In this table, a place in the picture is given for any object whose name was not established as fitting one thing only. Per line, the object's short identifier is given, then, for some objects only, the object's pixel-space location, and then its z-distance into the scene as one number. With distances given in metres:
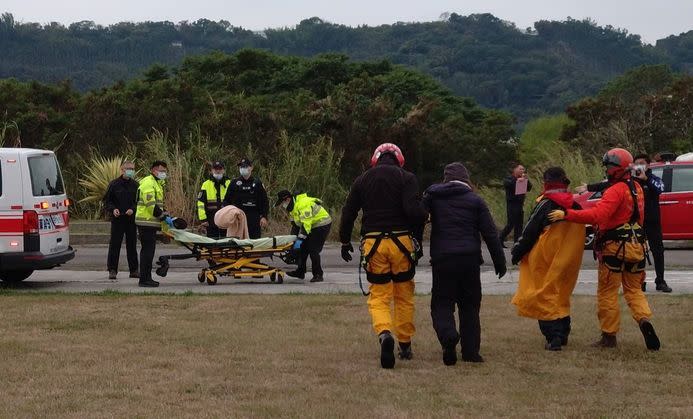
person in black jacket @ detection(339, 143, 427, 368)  9.62
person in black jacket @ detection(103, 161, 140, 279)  16.38
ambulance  14.72
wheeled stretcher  15.71
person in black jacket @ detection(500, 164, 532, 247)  22.36
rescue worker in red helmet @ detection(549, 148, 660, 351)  10.16
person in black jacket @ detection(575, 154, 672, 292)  13.16
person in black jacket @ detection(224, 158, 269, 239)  17.31
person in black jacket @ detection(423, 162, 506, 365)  9.70
